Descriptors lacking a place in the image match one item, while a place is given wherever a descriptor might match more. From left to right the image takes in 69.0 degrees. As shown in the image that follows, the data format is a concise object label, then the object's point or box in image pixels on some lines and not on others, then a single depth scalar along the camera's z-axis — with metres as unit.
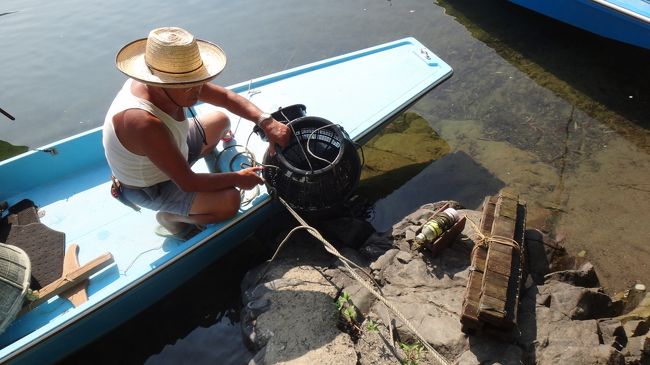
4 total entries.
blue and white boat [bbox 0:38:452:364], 3.50
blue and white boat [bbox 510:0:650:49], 5.48
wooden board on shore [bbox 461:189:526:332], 3.04
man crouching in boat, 3.02
